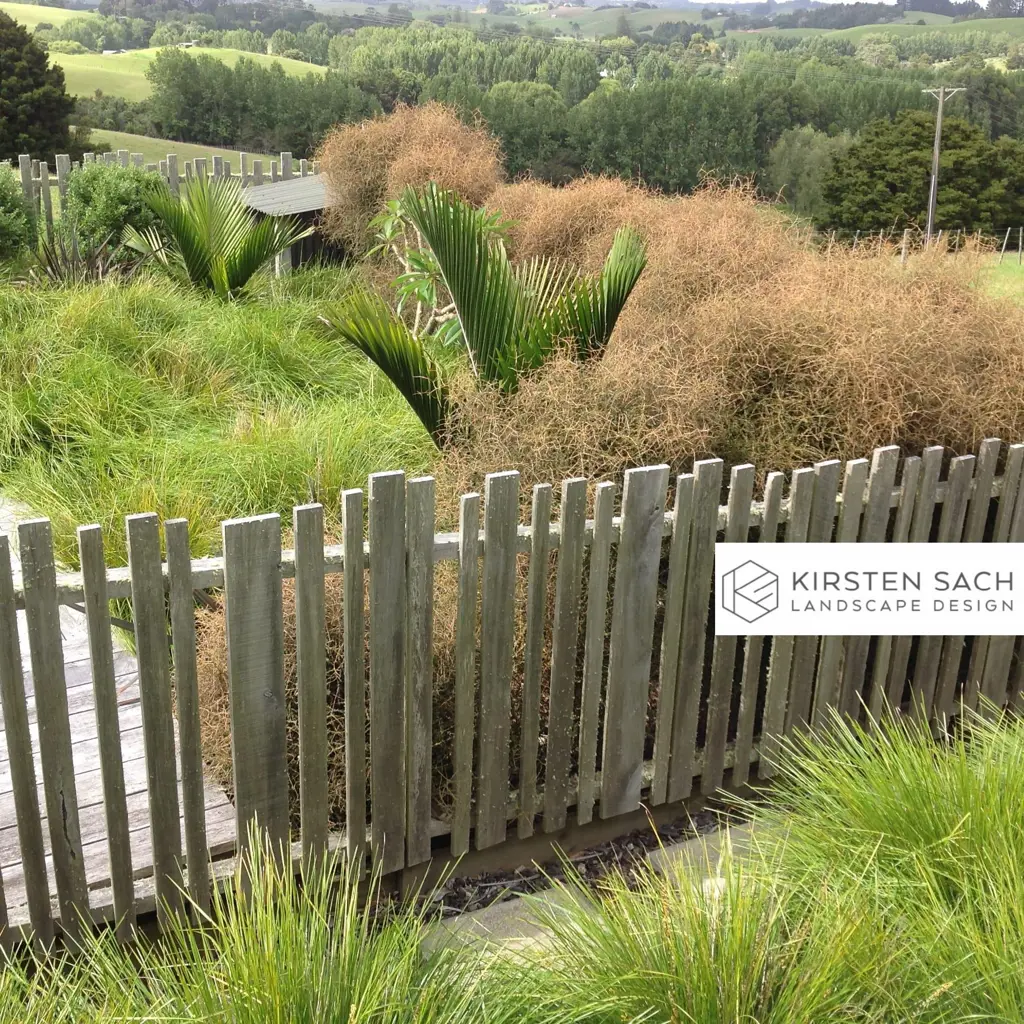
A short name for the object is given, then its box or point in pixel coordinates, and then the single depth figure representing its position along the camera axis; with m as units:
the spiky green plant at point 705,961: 1.86
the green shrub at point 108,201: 10.24
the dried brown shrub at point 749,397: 3.37
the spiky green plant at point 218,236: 8.63
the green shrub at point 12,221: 10.05
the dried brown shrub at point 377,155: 10.20
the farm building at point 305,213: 10.92
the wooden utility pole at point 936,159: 34.12
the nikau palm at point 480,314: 3.94
